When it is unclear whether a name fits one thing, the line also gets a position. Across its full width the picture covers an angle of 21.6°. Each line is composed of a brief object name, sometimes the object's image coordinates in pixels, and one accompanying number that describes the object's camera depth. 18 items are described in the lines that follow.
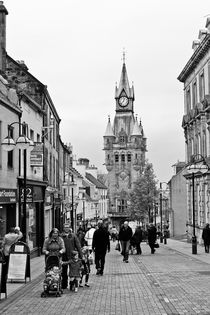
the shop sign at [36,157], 25.41
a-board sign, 15.95
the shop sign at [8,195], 21.48
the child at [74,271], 14.07
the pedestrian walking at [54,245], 14.02
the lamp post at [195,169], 28.22
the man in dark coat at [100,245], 17.67
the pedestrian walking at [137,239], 28.03
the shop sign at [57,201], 36.51
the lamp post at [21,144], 18.08
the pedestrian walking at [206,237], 29.15
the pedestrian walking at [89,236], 22.17
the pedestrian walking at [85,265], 15.12
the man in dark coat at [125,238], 22.63
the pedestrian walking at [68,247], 14.45
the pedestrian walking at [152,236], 28.61
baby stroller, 13.14
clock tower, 144.00
